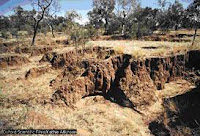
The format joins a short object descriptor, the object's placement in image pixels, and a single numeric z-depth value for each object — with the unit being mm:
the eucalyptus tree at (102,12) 42094
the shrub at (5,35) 37219
